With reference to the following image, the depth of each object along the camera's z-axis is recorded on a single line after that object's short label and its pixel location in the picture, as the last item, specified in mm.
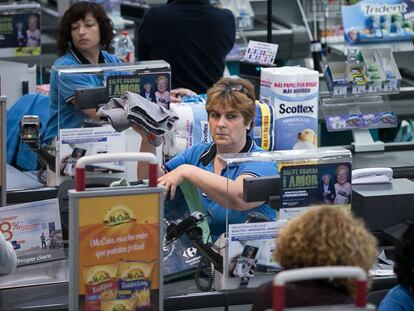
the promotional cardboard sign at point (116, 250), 6390
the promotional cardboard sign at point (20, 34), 12910
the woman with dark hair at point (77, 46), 9925
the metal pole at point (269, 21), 14308
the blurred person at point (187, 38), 12487
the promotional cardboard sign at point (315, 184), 7401
